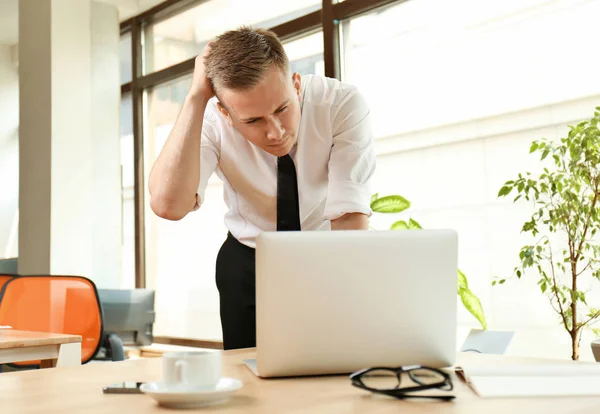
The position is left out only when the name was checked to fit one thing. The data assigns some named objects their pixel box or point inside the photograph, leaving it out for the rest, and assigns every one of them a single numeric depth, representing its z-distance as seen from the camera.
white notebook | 0.87
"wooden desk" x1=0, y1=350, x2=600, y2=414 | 0.81
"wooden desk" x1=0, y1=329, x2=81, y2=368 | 2.24
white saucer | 0.81
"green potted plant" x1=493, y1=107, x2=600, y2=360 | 2.67
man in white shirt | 1.65
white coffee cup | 0.86
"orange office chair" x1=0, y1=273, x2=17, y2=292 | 3.85
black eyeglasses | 0.85
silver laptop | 1.00
